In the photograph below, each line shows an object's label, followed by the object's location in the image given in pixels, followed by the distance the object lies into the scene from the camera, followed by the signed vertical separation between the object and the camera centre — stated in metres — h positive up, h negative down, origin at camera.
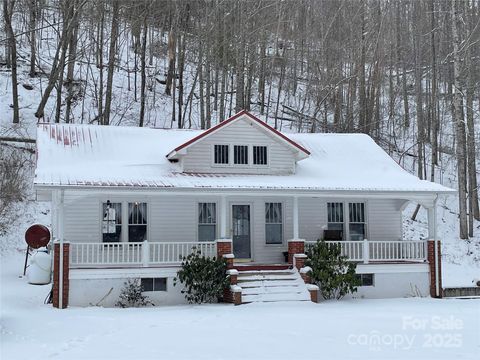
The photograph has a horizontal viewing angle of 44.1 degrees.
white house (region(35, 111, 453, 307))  17.00 +0.58
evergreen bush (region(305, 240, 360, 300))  17.48 -1.39
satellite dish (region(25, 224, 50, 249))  20.25 -0.37
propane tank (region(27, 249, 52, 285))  19.58 -1.44
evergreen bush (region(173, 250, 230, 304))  17.00 -1.53
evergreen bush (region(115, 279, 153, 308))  16.81 -2.02
